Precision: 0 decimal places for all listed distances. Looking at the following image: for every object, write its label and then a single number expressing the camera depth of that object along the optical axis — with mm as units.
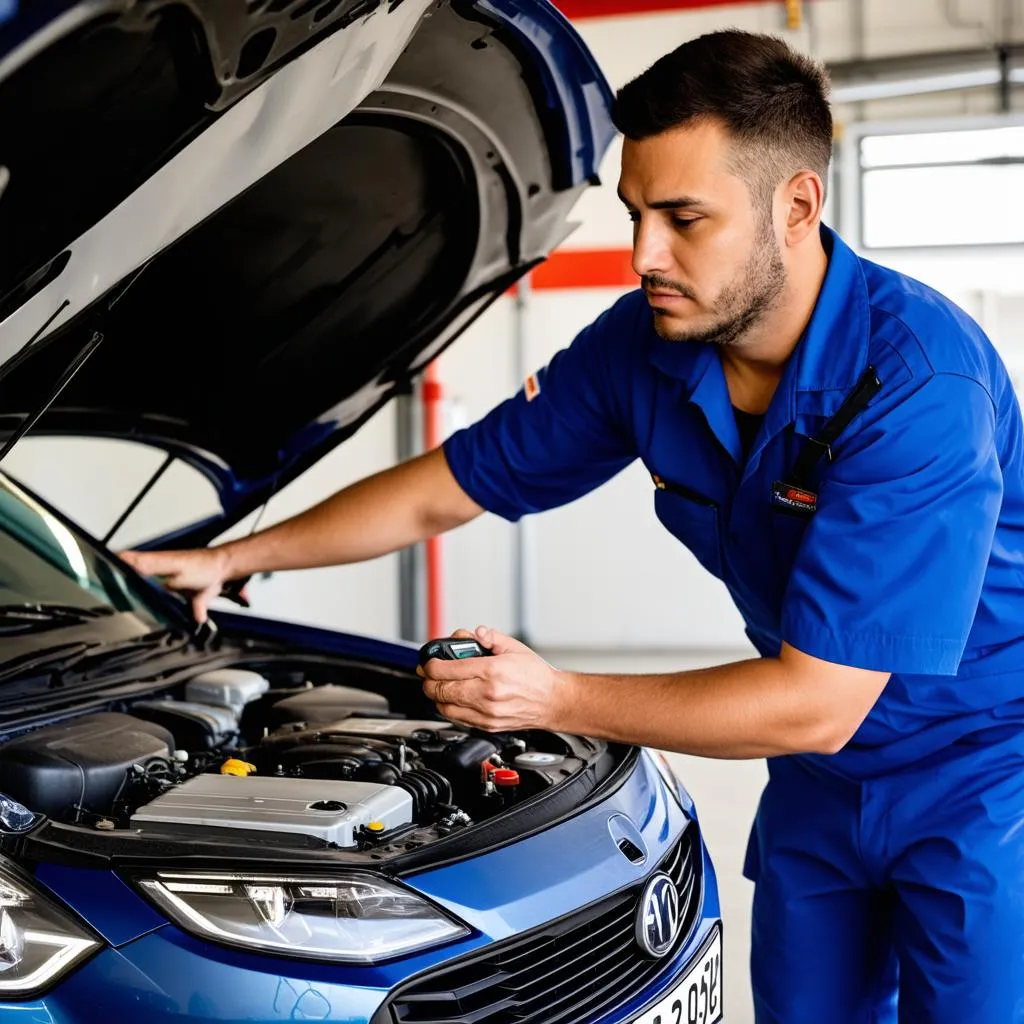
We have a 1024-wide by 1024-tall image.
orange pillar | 5465
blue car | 1227
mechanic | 1447
